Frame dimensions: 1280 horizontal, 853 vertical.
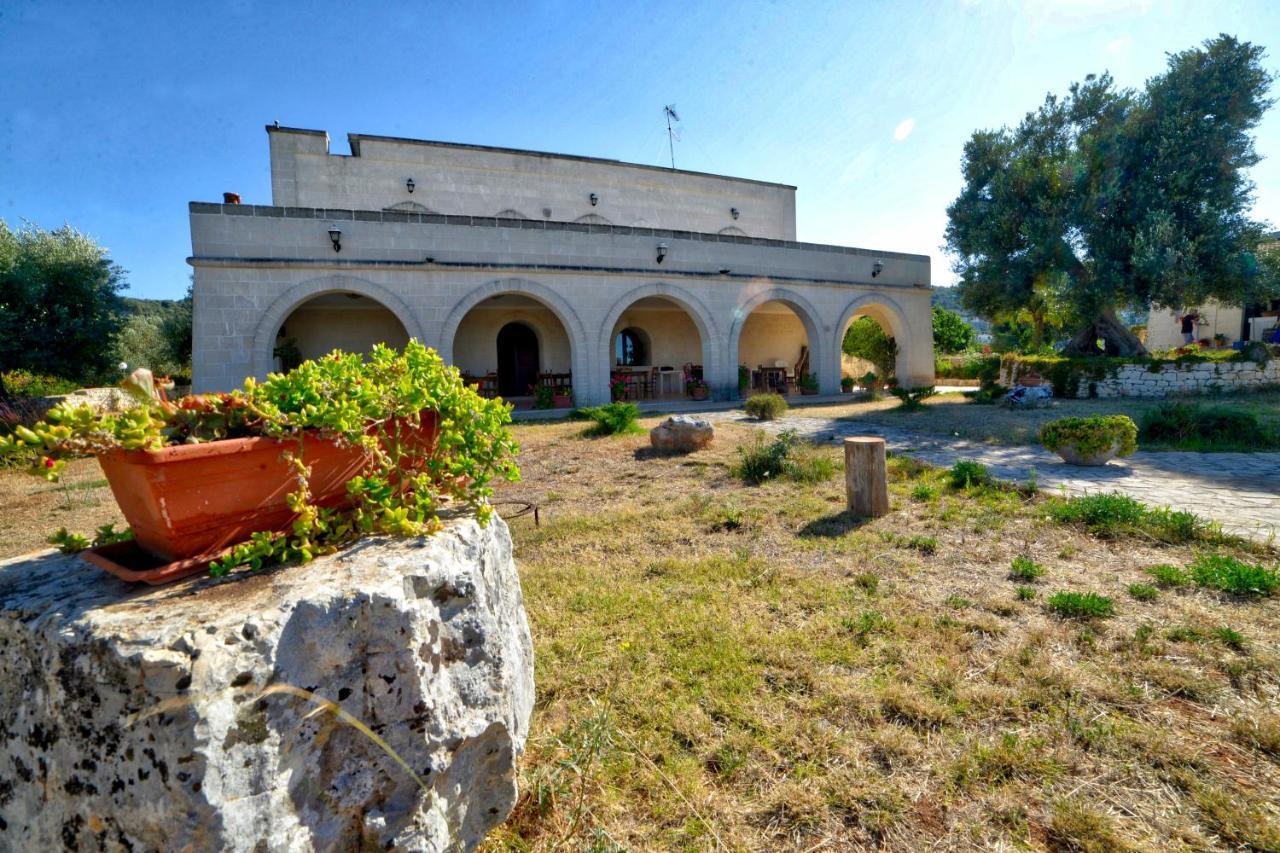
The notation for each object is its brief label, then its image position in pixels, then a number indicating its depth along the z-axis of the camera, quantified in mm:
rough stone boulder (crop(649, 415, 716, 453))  7926
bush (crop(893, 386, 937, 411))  12305
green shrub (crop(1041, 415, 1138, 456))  6117
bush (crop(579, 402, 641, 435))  9398
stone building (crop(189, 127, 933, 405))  11016
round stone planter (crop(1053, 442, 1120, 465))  6195
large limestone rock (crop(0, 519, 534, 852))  1060
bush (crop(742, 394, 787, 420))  11164
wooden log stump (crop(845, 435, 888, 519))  4793
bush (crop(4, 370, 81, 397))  14219
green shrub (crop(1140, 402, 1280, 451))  7109
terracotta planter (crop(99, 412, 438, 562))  1328
